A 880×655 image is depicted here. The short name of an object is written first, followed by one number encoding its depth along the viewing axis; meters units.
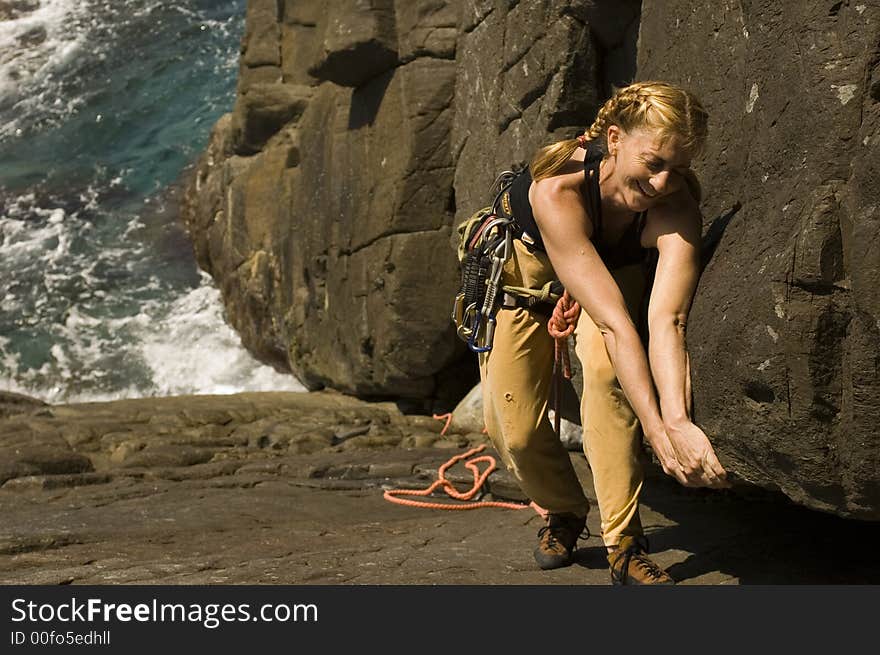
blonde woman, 4.09
